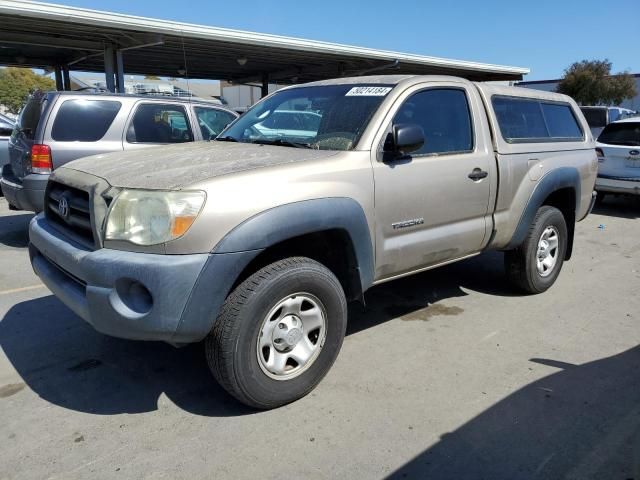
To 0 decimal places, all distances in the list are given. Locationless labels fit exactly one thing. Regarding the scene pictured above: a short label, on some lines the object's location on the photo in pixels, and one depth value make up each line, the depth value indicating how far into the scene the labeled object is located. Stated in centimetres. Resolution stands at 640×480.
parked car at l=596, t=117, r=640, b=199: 893
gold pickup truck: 252
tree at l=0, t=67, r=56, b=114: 4688
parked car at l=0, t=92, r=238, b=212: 589
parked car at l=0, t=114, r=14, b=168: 930
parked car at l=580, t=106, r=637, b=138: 1373
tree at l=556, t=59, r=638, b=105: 3491
